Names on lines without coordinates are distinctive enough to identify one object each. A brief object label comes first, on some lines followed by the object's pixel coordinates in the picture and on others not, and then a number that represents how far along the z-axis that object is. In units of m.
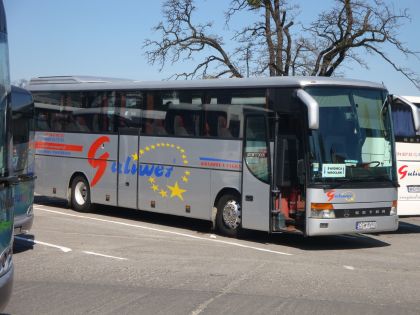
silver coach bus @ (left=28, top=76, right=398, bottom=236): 12.87
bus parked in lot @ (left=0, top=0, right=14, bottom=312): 5.93
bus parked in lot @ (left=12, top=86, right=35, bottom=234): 11.75
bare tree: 25.41
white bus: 15.55
